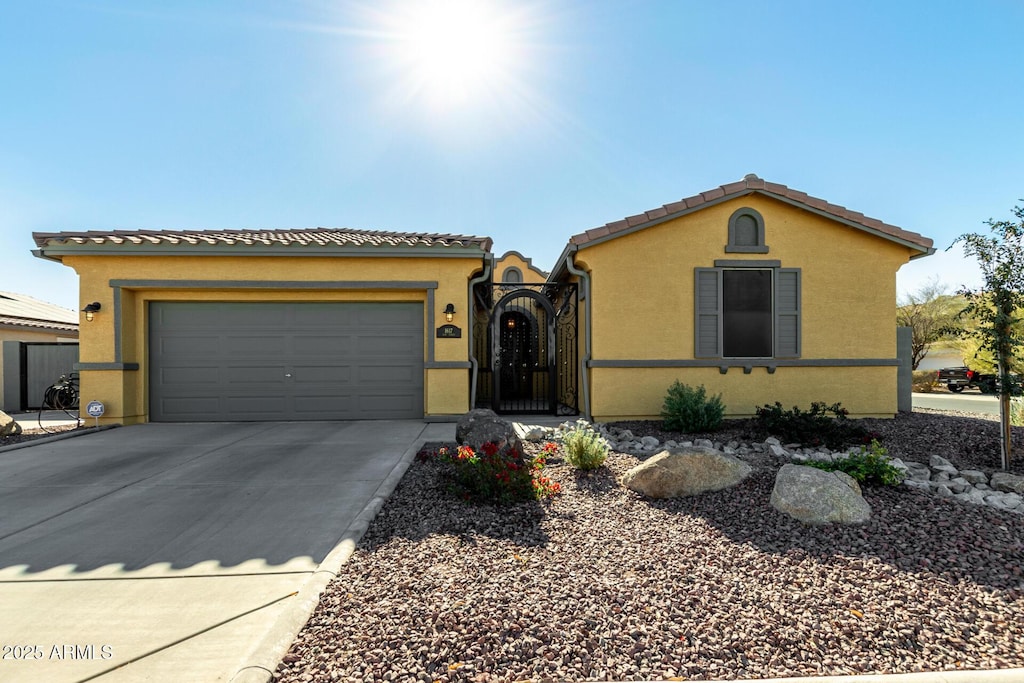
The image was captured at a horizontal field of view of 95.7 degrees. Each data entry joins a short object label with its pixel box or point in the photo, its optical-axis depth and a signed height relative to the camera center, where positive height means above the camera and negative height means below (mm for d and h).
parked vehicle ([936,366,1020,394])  20250 -1719
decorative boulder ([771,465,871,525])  3668 -1296
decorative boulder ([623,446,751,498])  4344 -1280
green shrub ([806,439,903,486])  4230 -1206
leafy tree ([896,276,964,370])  24031 +1312
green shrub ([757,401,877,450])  6430 -1274
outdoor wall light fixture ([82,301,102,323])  8320 +506
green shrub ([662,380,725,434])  7387 -1170
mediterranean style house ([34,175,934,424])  8414 +466
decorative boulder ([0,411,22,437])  7570 -1453
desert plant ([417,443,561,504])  4250 -1307
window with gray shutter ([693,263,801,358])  8484 +458
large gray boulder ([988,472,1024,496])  4649 -1461
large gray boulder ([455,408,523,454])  5855 -1198
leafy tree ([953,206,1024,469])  5414 +498
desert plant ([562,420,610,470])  5145 -1246
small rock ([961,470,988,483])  4938 -1472
